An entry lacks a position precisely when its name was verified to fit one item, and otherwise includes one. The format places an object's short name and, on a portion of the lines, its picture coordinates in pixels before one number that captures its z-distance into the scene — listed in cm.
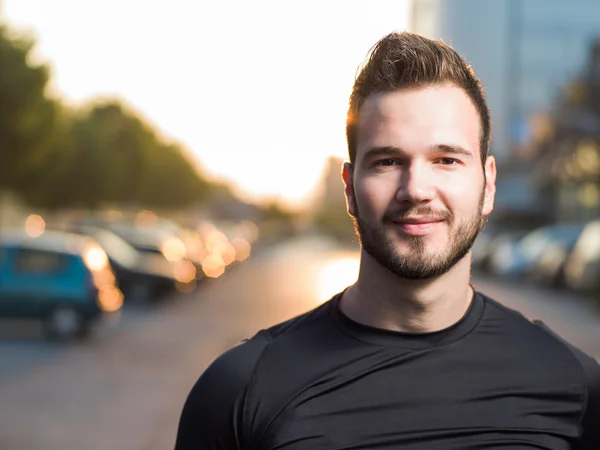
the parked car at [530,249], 2891
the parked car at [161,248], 2664
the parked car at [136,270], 2400
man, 259
